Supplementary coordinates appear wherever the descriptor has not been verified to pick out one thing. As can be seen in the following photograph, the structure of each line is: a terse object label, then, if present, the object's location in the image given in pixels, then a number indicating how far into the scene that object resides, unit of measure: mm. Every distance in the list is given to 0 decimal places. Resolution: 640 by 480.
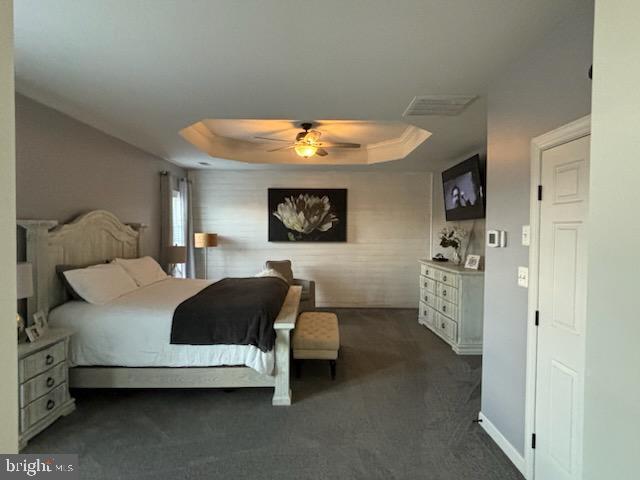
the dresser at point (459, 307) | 3930
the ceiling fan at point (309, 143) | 3849
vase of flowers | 4822
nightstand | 2213
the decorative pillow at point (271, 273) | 4502
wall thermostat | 2258
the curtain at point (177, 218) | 5047
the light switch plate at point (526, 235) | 1968
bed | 2736
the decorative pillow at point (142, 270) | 3723
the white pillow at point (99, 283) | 2951
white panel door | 1633
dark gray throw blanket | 2715
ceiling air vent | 2609
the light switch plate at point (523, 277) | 1997
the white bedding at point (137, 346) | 2734
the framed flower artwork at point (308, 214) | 5918
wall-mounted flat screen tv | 3995
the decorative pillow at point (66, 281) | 2979
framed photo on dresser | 4246
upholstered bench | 3184
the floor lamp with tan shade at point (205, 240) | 5457
